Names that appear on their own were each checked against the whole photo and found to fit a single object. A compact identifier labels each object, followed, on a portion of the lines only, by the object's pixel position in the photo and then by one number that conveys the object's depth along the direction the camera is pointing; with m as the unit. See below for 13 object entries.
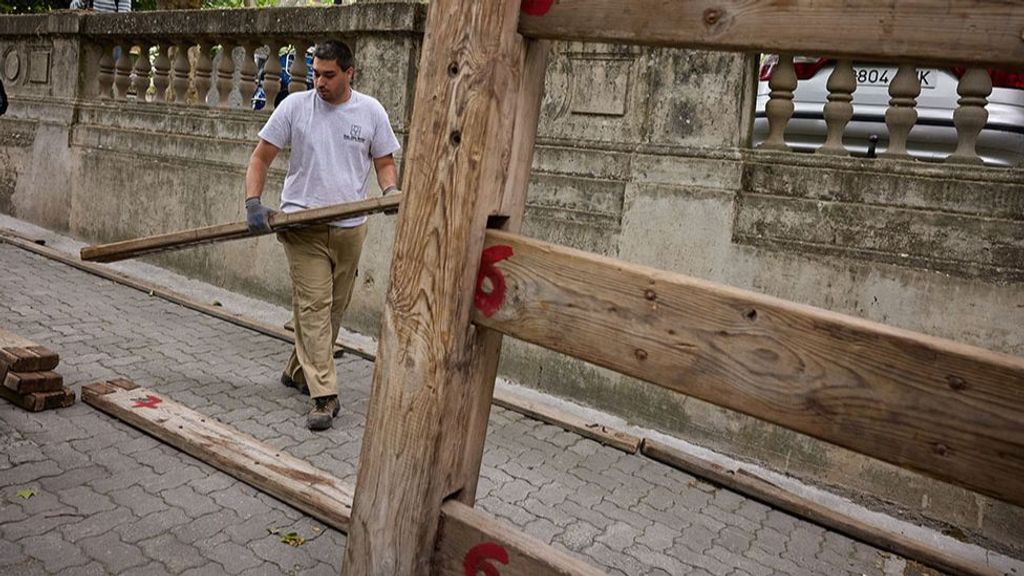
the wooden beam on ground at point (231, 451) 3.34
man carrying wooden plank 4.40
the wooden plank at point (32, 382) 4.05
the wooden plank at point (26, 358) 4.11
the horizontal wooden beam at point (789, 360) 1.44
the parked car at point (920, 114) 4.10
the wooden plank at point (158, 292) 5.91
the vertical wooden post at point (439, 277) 2.02
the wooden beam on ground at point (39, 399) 4.06
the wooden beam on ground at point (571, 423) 4.44
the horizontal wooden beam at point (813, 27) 1.48
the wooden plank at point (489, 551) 1.90
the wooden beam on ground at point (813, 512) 3.47
